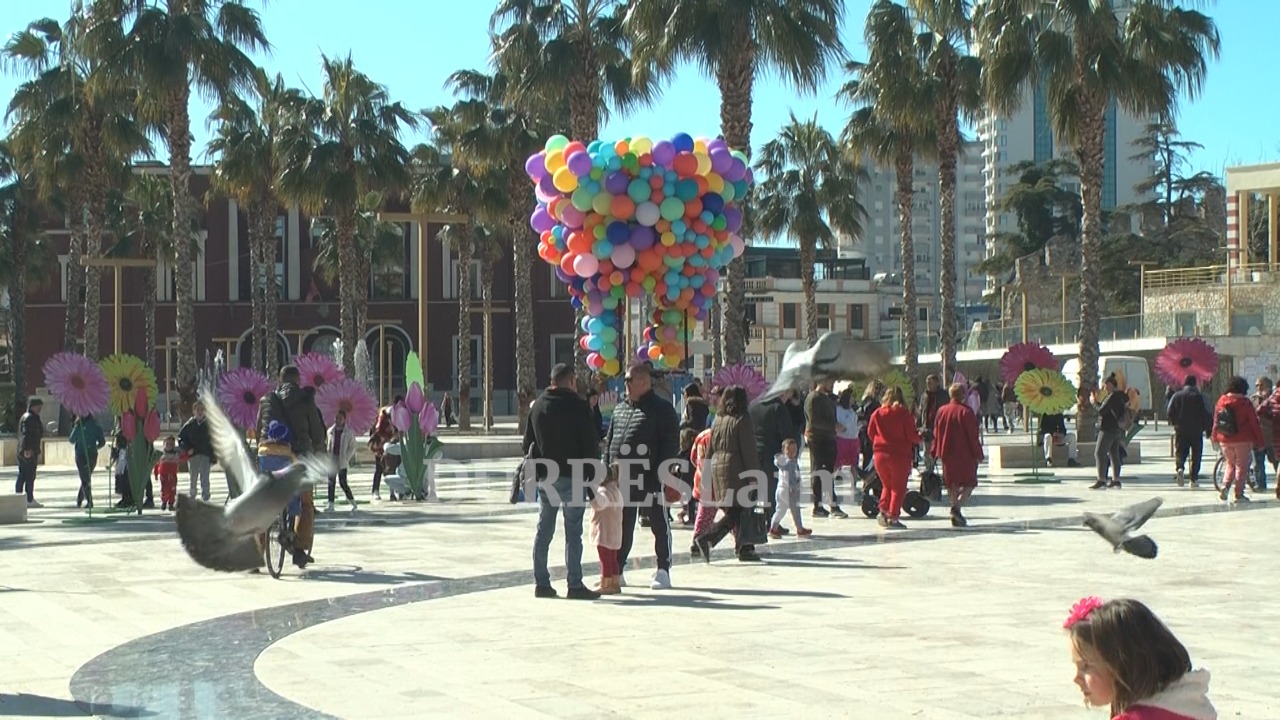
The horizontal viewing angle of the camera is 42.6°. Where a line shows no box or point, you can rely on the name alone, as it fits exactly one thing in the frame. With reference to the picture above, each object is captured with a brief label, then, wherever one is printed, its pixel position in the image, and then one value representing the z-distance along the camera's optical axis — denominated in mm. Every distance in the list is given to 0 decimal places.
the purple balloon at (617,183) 24016
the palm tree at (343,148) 39656
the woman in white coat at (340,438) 19380
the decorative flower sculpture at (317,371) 19500
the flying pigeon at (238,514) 8414
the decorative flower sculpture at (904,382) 26627
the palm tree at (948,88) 33094
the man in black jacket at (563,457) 11461
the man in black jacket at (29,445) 20625
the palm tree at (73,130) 35875
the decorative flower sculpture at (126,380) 21000
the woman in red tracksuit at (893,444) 16094
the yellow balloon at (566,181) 24344
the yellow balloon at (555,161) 24656
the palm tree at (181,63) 30125
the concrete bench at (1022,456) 27438
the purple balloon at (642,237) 24297
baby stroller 17812
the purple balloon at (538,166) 25188
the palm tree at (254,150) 42125
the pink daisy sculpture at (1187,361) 24344
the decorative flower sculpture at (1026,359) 25484
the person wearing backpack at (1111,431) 21719
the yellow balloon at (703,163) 24484
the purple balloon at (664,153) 24344
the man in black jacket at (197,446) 18453
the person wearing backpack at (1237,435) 19531
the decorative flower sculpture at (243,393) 18375
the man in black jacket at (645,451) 11977
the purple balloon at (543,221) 25797
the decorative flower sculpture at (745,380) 22450
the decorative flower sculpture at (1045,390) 24375
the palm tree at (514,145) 38219
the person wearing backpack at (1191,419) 21719
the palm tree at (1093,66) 27641
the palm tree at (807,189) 48344
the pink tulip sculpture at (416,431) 21231
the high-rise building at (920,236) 183000
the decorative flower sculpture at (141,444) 19828
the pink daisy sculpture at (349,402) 19141
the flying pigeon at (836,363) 14938
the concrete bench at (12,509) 18875
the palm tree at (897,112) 34656
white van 46656
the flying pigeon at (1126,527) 7242
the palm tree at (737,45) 27766
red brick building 71312
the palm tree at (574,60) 33312
